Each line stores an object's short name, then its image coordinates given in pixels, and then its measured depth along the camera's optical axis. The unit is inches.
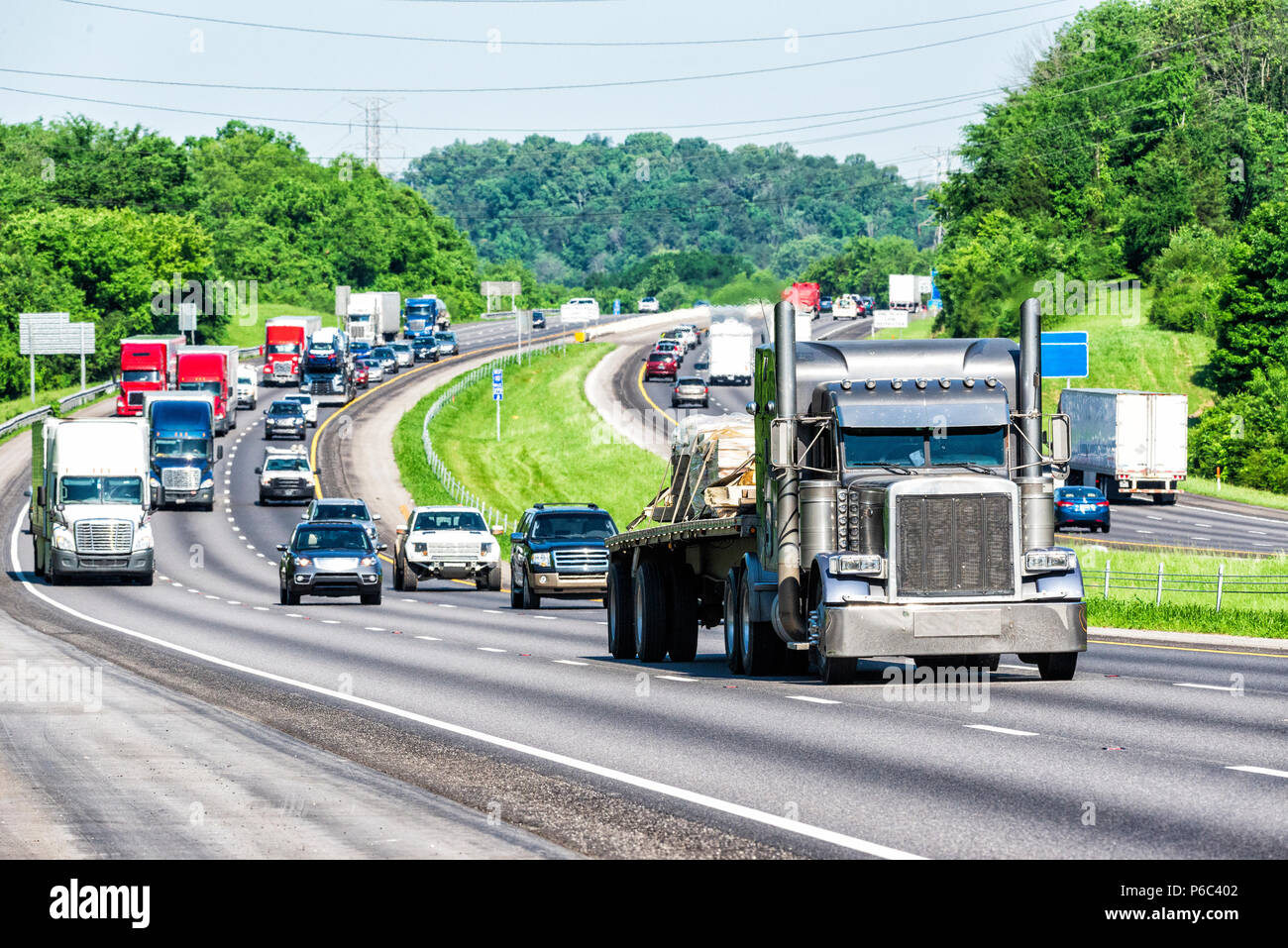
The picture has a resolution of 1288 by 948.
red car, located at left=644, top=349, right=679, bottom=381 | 4323.3
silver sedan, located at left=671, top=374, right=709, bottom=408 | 3757.4
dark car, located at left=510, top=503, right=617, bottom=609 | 1422.2
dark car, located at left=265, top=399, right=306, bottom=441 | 3339.1
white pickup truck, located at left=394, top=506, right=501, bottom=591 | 1716.3
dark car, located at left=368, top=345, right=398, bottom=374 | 4360.2
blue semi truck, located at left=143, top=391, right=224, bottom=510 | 2689.5
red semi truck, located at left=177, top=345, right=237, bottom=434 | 3329.2
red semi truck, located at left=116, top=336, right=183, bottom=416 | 3476.9
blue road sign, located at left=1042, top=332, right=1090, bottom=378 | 2009.1
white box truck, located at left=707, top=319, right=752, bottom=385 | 4163.4
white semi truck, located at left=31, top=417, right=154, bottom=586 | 1790.1
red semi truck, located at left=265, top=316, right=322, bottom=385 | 4143.7
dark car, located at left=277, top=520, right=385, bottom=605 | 1481.3
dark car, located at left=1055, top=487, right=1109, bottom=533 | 2532.0
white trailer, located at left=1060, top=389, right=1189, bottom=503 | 2787.9
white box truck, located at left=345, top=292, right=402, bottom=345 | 4653.1
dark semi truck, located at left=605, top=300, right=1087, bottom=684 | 687.1
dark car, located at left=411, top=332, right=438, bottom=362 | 4761.3
